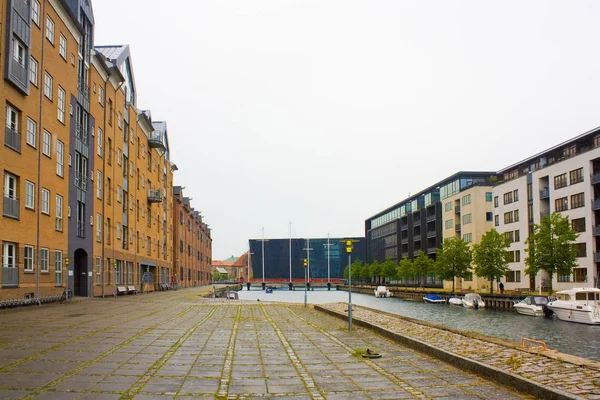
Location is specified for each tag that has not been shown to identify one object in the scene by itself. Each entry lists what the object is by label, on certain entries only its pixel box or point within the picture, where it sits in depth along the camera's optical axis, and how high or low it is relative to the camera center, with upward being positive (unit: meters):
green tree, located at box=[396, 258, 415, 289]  109.50 -5.45
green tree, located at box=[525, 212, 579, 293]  55.25 -0.67
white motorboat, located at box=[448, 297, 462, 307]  69.18 -7.37
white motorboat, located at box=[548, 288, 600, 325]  42.25 -5.12
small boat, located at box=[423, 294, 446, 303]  76.14 -7.72
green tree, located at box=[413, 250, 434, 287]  102.62 -4.20
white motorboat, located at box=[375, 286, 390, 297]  104.14 -9.20
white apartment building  61.03 +5.32
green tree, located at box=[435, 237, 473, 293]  82.06 -2.63
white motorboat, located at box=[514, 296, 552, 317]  49.69 -5.90
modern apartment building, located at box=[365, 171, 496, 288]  92.69 +4.89
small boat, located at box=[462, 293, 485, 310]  64.44 -6.91
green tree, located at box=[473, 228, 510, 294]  69.88 -1.77
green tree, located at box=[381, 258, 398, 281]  129.62 -6.33
